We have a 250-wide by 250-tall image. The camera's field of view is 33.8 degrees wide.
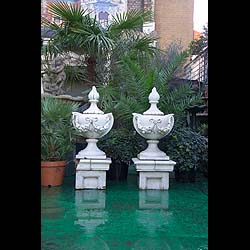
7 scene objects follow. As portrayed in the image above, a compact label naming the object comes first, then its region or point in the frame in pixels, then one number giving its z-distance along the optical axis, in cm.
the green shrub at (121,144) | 521
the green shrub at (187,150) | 507
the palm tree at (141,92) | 536
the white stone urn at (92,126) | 474
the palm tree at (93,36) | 555
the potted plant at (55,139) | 482
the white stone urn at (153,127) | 479
